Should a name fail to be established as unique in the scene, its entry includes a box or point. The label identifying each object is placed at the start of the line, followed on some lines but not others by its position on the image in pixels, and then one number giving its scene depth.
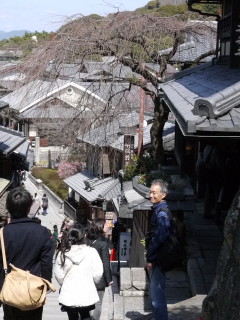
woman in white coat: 5.30
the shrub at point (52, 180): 34.70
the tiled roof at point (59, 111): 29.08
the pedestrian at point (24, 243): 4.57
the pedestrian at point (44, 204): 30.15
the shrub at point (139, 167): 14.60
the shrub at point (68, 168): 32.31
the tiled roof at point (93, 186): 22.86
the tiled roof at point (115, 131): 19.33
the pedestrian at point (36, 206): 25.45
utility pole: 16.83
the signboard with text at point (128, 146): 17.94
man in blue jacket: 5.44
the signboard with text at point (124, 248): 12.74
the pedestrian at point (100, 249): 6.14
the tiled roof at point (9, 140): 18.10
